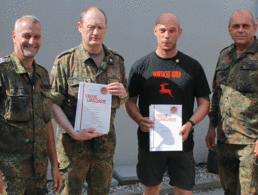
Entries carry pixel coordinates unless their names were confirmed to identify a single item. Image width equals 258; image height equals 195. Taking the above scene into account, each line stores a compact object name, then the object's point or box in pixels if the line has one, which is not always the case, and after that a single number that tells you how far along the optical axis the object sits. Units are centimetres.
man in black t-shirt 281
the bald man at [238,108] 268
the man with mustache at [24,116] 195
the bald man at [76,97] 243
